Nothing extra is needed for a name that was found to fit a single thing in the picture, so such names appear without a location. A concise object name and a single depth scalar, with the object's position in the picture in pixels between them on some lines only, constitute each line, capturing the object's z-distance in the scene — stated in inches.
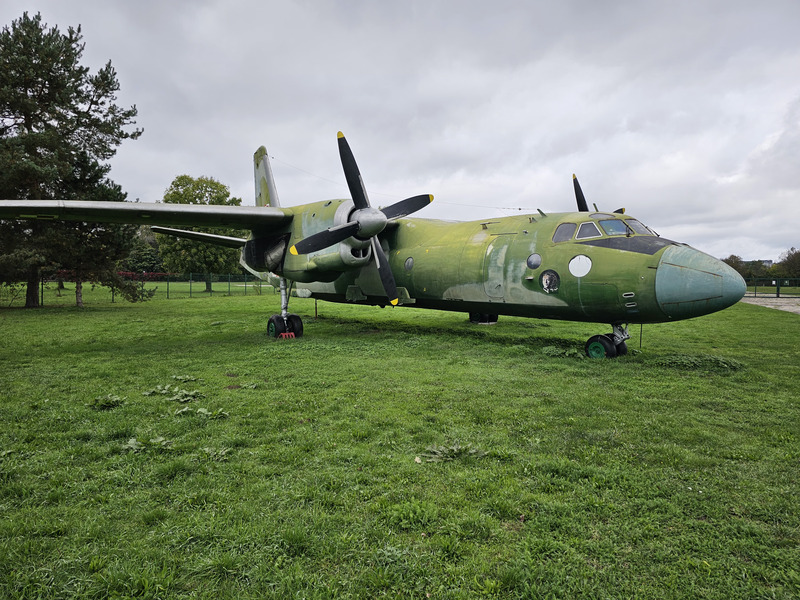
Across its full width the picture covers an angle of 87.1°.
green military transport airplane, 325.4
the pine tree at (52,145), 771.4
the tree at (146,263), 2451.6
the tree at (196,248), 1616.6
